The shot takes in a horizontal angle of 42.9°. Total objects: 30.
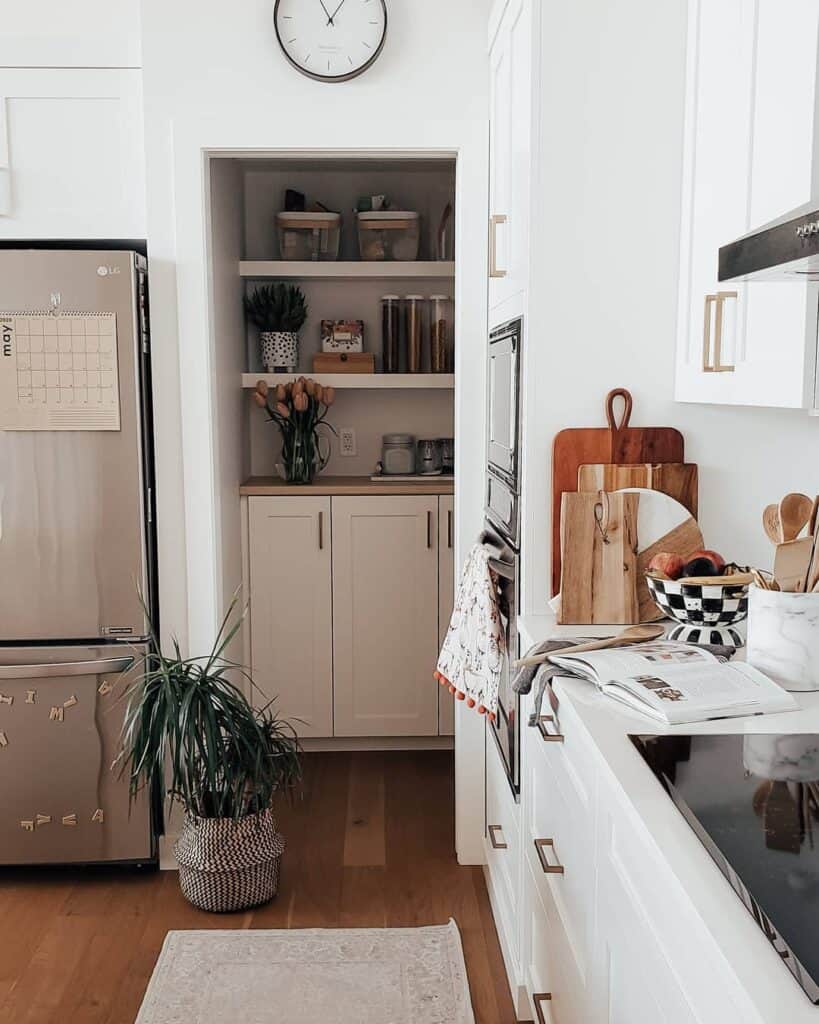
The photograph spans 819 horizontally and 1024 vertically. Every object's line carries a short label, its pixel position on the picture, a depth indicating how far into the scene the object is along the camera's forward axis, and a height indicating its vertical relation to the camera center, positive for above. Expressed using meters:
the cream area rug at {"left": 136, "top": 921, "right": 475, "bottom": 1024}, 2.34 -1.37
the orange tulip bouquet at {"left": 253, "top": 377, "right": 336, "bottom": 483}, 3.73 -0.08
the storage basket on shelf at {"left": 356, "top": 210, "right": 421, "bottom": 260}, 3.77 +0.59
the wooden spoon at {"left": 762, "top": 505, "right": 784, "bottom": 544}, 1.75 -0.21
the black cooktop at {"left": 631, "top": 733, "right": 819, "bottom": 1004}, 0.92 -0.46
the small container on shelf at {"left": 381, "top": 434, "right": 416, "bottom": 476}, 3.94 -0.23
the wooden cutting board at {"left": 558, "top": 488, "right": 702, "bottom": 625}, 2.07 -0.30
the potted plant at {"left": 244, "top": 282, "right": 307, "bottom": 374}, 3.83 +0.28
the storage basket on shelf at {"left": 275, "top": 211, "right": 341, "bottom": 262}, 3.79 +0.59
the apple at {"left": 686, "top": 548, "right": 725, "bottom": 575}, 1.86 -0.29
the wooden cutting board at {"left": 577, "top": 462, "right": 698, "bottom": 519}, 2.13 -0.17
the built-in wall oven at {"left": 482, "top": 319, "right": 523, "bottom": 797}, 2.31 -0.26
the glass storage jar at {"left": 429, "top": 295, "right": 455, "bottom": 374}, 3.87 +0.21
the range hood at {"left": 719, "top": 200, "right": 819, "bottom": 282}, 1.17 +0.18
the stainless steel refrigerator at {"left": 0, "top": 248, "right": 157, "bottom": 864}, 2.71 -0.39
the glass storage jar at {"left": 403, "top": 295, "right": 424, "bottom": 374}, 3.87 +0.25
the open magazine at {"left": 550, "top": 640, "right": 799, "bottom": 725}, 1.50 -0.43
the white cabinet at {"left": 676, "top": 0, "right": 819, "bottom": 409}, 1.52 +0.35
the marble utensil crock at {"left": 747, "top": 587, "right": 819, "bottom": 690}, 1.60 -0.37
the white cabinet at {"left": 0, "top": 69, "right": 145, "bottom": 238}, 2.81 +0.66
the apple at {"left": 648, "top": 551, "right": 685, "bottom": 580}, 1.87 -0.30
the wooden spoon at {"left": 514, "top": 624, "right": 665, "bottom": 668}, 1.78 -0.43
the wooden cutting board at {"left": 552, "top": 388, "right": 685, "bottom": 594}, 2.17 -0.10
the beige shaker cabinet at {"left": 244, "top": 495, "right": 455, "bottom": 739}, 3.70 -0.74
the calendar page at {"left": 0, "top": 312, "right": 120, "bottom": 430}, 2.72 +0.07
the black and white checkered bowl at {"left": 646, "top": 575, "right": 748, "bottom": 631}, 1.79 -0.35
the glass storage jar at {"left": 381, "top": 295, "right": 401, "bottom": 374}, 3.90 +0.25
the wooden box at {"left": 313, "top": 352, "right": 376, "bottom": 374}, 3.86 +0.13
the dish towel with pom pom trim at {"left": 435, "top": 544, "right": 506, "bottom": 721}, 2.43 -0.59
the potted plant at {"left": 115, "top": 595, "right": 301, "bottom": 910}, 2.62 -0.96
